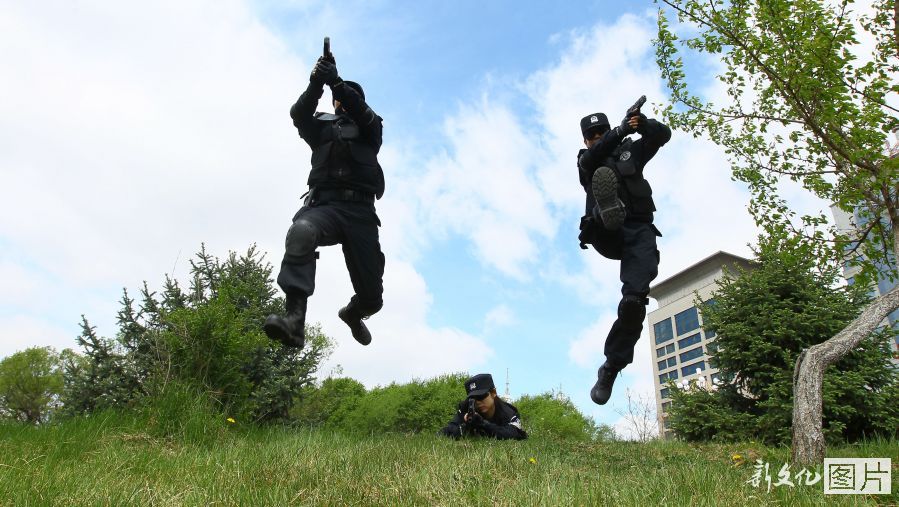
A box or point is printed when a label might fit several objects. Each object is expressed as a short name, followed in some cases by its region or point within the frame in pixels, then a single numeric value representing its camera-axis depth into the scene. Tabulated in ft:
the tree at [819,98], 24.97
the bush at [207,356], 23.29
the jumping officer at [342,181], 14.93
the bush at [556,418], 60.85
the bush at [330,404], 67.82
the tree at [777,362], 33.45
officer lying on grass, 27.12
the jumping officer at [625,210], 15.47
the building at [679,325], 202.80
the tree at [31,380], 125.90
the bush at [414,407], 61.67
